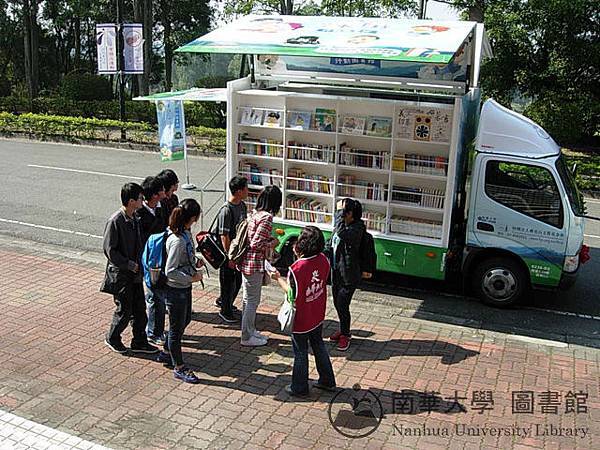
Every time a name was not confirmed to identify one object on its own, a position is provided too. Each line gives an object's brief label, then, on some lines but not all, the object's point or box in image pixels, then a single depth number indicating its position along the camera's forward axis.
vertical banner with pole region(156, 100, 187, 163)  9.82
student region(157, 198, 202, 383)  5.58
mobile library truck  7.73
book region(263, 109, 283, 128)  8.61
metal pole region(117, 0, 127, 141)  21.30
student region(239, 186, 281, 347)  6.29
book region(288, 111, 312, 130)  8.43
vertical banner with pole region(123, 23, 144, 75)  21.69
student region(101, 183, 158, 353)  5.93
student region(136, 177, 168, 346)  6.39
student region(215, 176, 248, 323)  6.88
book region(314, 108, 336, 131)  8.32
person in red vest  5.37
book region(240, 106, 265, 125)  8.72
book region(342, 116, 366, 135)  8.20
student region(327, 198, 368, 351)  6.38
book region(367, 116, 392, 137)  8.09
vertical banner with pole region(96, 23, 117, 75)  21.64
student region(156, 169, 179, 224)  6.71
